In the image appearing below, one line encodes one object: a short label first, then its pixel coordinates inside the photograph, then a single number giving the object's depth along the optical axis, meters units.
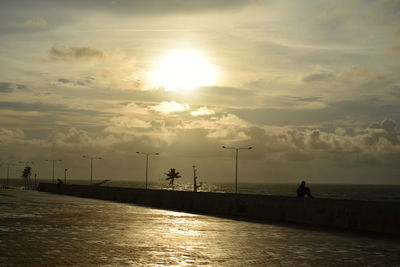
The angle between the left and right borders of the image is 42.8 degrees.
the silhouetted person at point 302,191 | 26.09
